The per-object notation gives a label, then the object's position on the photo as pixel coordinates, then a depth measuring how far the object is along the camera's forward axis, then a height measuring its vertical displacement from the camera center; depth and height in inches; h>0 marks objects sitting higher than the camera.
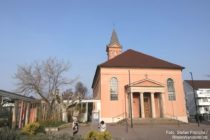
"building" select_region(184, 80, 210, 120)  2506.2 +73.3
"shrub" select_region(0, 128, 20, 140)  358.6 -48.1
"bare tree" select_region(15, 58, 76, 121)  1595.7 +178.8
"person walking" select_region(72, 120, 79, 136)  614.3 -61.0
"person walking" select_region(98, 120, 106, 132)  546.7 -53.2
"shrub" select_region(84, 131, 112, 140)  402.3 -56.9
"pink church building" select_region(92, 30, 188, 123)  1403.8 +102.5
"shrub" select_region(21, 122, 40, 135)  526.3 -56.7
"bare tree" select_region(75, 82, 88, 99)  3010.3 +263.0
